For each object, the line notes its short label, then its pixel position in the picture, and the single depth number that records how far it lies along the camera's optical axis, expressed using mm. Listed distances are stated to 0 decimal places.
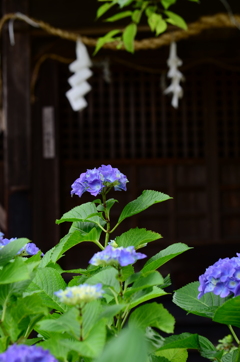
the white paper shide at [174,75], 4232
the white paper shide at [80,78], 4174
